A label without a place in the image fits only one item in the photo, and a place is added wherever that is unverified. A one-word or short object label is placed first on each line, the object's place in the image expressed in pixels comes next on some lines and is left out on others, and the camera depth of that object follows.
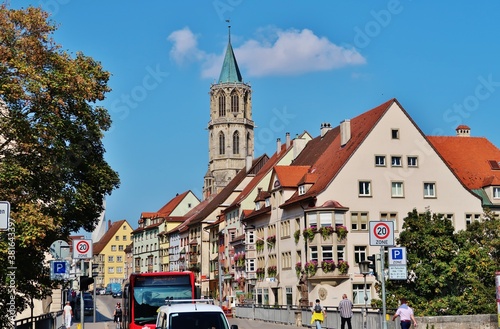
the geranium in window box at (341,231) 60.66
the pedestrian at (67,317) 38.72
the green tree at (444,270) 40.50
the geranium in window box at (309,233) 60.91
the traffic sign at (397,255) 19.61
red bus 27.91
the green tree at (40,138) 25.30
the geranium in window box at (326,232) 60.34
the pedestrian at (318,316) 34.67
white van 17.53
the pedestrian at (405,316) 25.22
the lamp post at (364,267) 25.03
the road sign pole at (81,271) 23.95
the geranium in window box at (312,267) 60.03
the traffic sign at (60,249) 23.36
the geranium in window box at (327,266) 59.62
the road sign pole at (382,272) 19.04
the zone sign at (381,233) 19.28
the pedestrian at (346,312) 32.88
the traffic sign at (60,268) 23.67
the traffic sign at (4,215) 13.50
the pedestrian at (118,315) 43.97
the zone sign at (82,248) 24.70
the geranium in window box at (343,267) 59.69
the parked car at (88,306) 72.06
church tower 159.25
